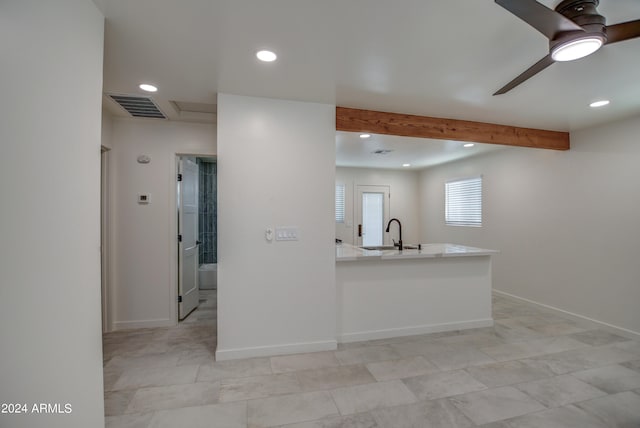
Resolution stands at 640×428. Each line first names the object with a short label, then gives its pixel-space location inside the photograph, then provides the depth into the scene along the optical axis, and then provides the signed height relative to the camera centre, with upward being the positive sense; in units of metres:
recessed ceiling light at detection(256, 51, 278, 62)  2.01 +1.13
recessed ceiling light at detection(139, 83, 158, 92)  2.51 +1.12
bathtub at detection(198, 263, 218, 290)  5.45 -1.34
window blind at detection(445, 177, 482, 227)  5.33 +0.19
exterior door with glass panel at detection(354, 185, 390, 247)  6.71 -0.07
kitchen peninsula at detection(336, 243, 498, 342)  3.15 -0.95
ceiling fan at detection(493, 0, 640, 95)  1.31 +0.91
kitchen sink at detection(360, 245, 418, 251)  3.80 -0.50
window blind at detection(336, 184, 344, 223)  6.55 +0.20
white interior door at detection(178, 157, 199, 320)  3.70 -0.37
